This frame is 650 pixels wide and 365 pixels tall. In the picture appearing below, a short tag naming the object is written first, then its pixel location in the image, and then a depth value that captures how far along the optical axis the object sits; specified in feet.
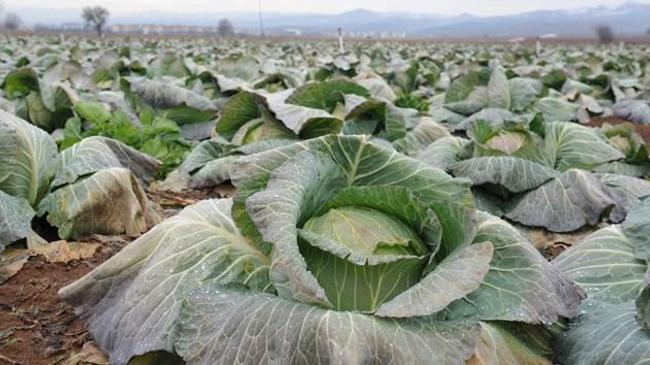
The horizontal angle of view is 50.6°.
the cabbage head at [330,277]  6.35
